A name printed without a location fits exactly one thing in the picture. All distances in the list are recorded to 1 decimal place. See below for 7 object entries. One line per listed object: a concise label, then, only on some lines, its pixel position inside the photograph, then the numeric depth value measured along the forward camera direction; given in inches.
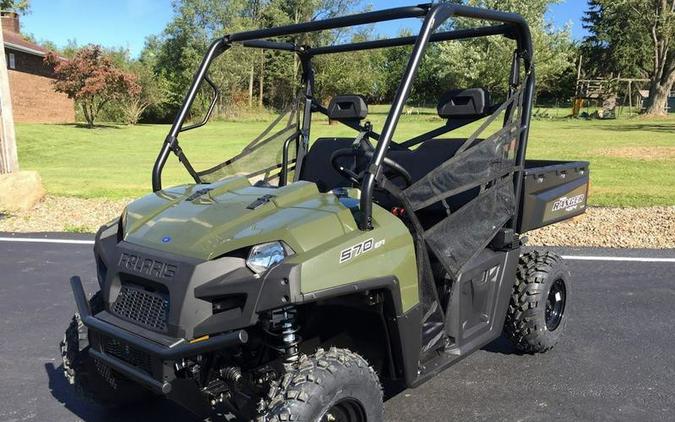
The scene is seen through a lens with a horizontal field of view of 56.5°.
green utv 91.2
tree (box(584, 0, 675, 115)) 1512.1
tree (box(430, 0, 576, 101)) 1390.3
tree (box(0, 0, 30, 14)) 1683.1
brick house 1301.7
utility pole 363.6
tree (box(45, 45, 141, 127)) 1295.5
